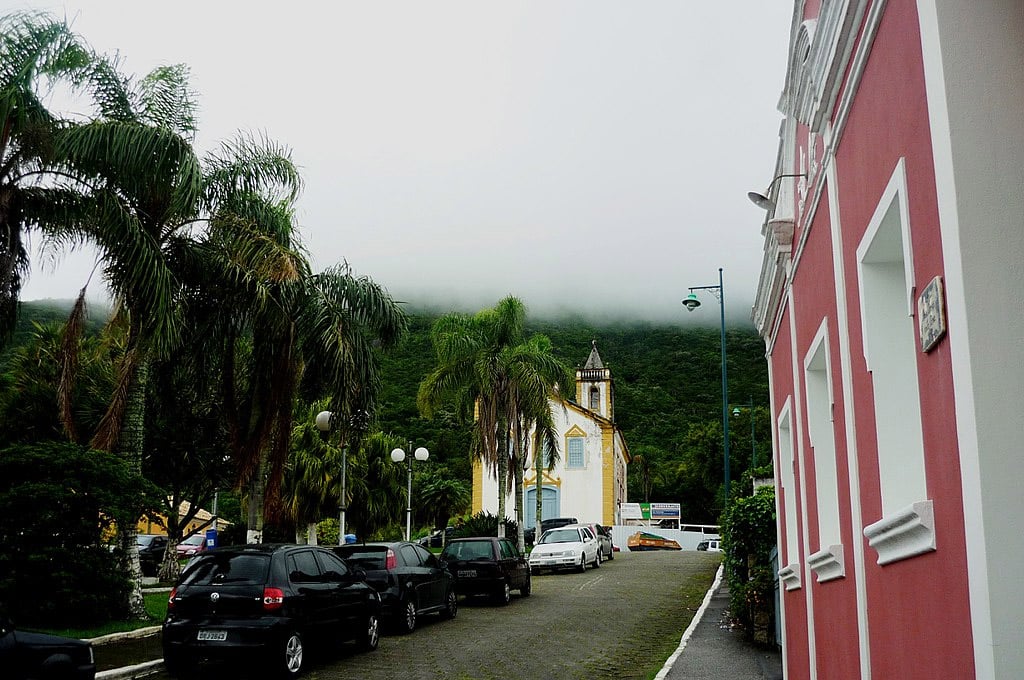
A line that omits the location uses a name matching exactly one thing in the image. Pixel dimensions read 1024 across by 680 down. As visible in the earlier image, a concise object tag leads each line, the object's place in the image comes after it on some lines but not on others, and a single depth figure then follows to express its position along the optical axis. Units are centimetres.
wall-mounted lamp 988
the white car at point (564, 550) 3406
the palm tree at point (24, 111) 1517
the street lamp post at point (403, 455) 2901
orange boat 5775
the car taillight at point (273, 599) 1239
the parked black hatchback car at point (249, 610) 1215
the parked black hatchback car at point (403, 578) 1759
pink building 362
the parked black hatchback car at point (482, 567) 2295
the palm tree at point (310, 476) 3784
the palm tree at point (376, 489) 4131
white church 6381
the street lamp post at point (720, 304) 2961
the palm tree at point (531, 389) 3556
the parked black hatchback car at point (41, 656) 791
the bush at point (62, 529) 1498
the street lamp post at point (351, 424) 1908
